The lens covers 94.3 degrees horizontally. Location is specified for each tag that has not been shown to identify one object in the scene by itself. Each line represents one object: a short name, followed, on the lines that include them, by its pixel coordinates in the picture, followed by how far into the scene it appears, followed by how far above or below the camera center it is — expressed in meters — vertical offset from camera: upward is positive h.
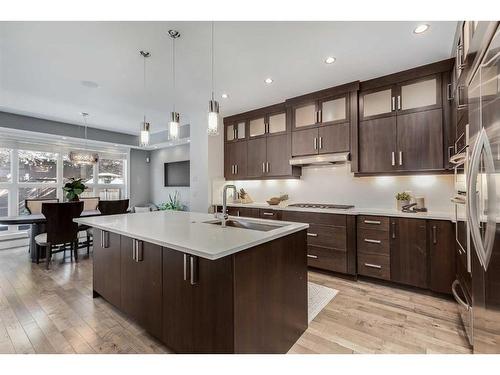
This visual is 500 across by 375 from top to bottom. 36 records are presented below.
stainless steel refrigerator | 1.12 -0.06
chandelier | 4.64 +0.69
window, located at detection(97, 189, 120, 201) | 6.51 -0.10
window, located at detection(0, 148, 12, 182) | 4.88 +0.54
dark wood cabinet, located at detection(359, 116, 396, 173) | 2.96 +0.58
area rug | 2.25 -1.18
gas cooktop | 3.35 -0.26
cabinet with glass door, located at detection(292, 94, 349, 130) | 3.32 +1.17
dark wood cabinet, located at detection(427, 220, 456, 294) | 2.39 -0.71
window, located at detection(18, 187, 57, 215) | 5.12 -0.05
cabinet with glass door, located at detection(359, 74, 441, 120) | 2.70 +1.13
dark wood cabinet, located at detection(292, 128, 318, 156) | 3.57 +0.74
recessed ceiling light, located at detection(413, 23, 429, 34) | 2.04 +1.43
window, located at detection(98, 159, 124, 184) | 6.52 +0.56
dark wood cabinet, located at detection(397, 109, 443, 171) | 2.67 +0.57
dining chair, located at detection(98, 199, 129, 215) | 3.90 -0.28
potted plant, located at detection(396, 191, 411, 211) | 2.97 -0.15
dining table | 3.46 -0.47
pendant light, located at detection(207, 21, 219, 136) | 1.99 +0.63
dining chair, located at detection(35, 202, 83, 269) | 3.46 -0.54
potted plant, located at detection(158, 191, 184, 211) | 6.43 -0.40
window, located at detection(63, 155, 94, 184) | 5.81 +0.52
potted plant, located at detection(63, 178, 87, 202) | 4.05 +0.03
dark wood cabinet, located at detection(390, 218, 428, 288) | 2.56 -0.71
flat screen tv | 6.57 +0.48
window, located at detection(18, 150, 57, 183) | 5.16 +0.57
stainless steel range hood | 3.26 +0.44
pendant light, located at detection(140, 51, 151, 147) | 2.48 +0.63
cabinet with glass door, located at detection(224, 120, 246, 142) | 4.50 +1.16
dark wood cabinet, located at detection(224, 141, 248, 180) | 4.45 +0.58
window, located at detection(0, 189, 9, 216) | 4.88 -0.23
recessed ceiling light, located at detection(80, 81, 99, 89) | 3.20 +1.50
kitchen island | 1.28 -0.62
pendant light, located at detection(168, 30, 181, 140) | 2.26 +0.64
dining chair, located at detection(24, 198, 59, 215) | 4.39 -0.29
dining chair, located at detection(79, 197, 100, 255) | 5.20 -0.28
